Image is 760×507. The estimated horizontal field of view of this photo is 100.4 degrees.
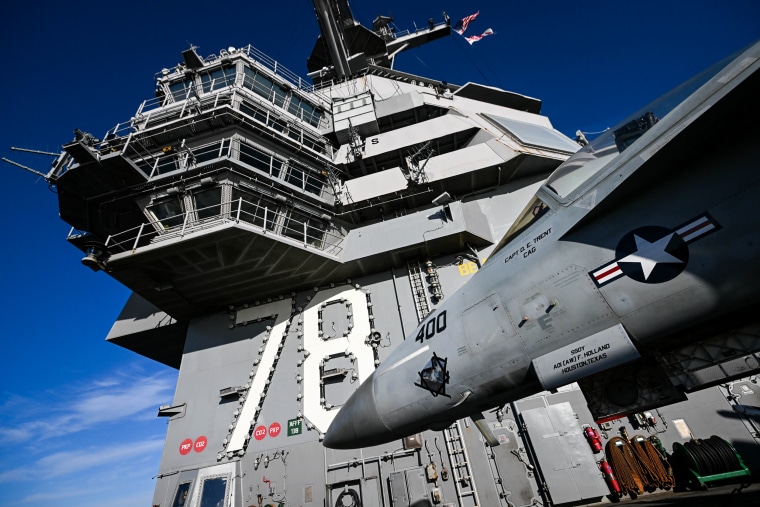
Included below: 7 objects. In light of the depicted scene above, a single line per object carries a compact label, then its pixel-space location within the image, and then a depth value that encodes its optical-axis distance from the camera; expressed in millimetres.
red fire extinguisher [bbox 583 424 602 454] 9305
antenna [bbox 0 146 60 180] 11328
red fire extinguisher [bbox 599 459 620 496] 8639
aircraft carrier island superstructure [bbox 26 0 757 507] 9992
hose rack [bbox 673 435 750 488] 7168
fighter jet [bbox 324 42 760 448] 2654
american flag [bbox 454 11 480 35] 22109
